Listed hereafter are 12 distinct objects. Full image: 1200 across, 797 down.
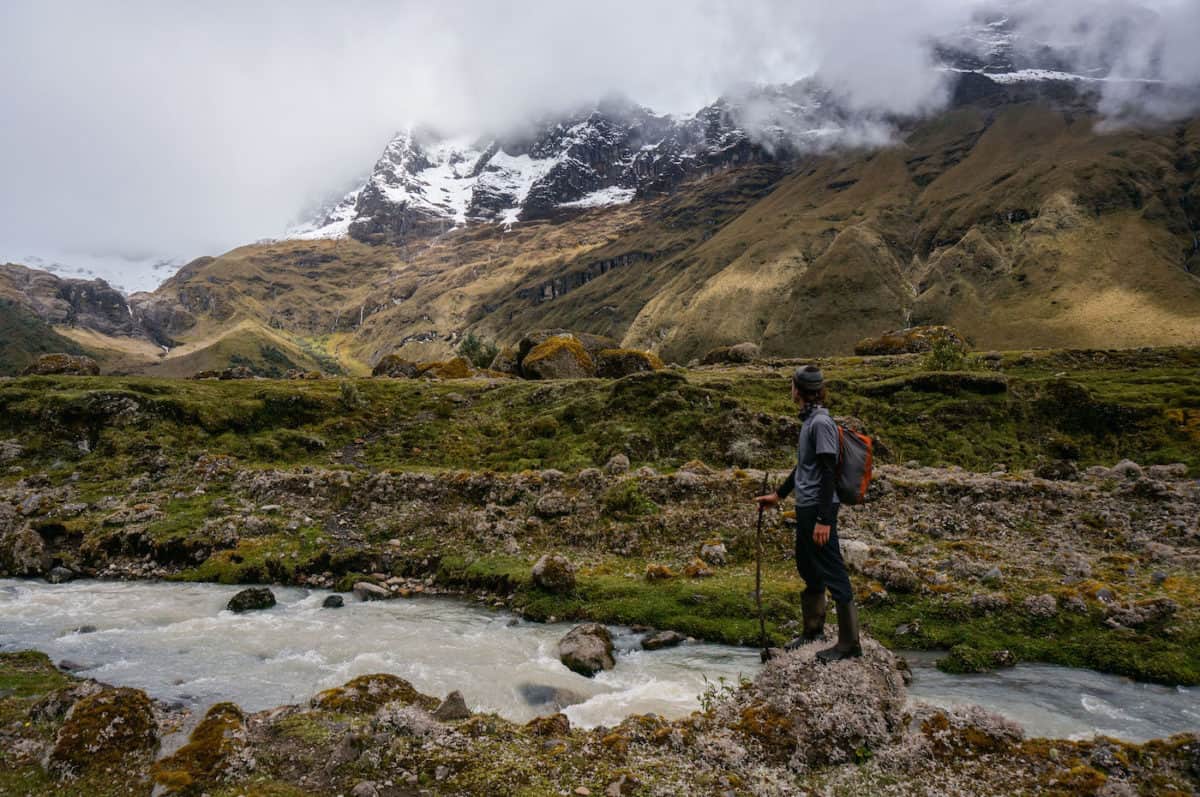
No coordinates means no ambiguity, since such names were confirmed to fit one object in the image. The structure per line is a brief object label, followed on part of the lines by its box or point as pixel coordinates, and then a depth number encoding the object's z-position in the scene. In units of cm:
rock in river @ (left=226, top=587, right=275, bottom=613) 1905
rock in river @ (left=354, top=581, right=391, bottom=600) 2011
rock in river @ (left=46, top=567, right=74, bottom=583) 2214
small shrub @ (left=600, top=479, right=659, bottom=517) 2334
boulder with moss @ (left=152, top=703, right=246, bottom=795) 782
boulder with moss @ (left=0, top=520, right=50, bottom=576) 2267
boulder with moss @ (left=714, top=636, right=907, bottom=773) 848
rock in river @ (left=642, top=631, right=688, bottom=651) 1488
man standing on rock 934
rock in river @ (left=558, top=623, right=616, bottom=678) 1357
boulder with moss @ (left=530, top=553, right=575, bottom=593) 1848
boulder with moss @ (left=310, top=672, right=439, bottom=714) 1036
